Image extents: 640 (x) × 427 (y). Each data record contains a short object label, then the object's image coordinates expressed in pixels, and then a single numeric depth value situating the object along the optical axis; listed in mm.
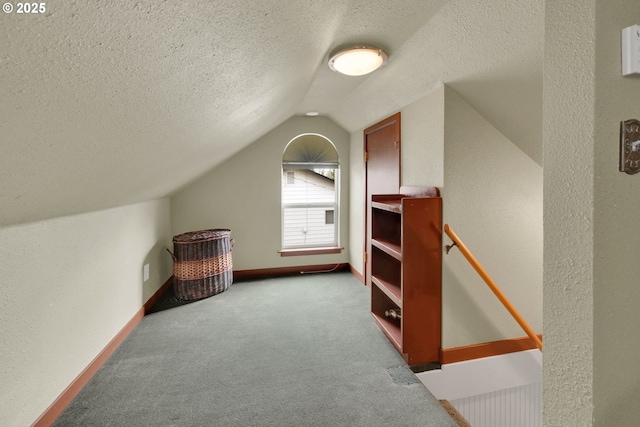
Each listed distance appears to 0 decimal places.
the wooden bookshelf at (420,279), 1718
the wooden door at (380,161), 2381
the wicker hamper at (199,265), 2682
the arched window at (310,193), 3537
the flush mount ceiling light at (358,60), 1617
